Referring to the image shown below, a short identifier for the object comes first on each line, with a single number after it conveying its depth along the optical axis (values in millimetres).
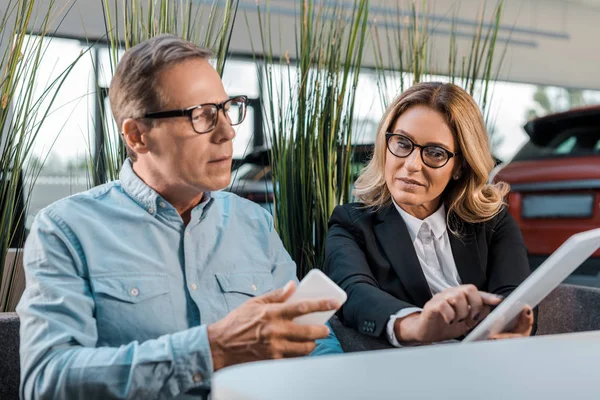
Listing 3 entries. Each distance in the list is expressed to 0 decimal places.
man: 1031
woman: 1677
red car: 3967
